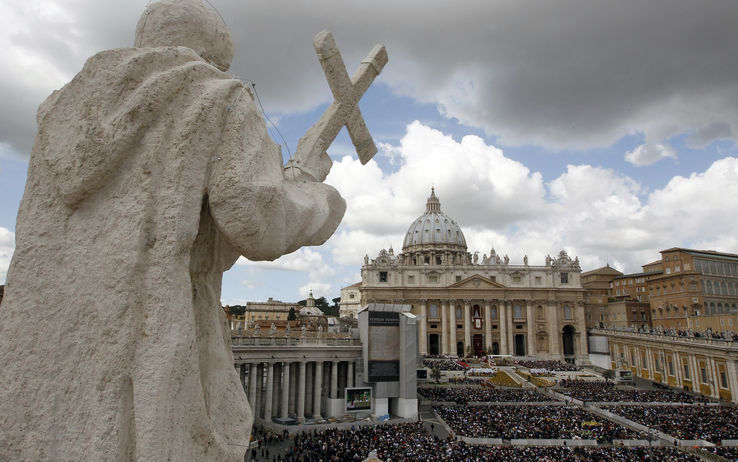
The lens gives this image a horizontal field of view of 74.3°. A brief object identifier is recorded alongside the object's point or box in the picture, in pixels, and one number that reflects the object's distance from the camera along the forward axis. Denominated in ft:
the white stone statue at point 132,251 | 8.66
